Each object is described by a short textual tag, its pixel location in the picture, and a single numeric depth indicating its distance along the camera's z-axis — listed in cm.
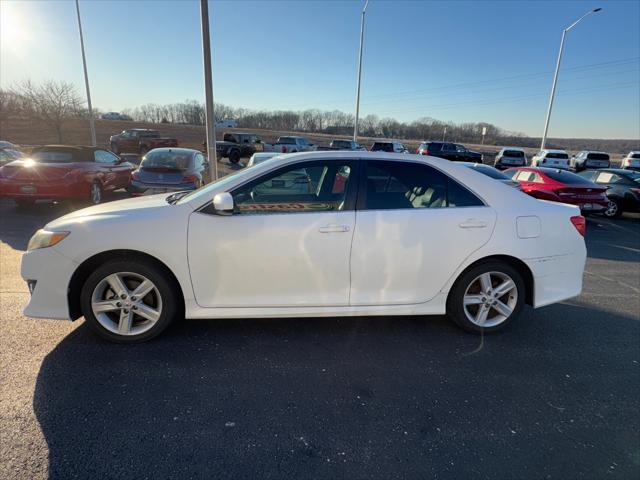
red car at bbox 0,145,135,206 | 812
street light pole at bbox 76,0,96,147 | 2302
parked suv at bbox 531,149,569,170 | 2377
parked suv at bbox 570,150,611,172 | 2547
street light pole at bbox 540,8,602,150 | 2622
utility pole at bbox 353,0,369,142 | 2698
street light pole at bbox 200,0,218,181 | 802
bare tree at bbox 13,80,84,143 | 2994
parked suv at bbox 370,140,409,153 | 2472
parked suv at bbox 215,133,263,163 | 2503
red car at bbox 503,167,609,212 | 970
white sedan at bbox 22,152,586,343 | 300
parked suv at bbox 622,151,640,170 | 2454
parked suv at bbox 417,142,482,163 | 2623
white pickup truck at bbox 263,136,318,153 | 2519
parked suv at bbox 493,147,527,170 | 2548
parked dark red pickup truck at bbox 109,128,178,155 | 2697
